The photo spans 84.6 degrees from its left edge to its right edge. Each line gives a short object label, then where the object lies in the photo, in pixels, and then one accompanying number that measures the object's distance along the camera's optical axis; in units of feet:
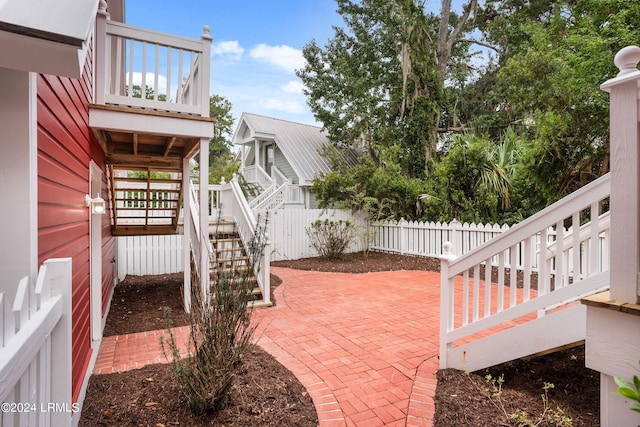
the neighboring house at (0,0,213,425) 4.51
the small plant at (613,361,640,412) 4.63
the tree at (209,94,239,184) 83.71
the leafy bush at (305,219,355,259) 33.45
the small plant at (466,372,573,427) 7.67
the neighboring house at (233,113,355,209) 46.44
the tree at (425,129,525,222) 29.76
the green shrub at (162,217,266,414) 8.16
